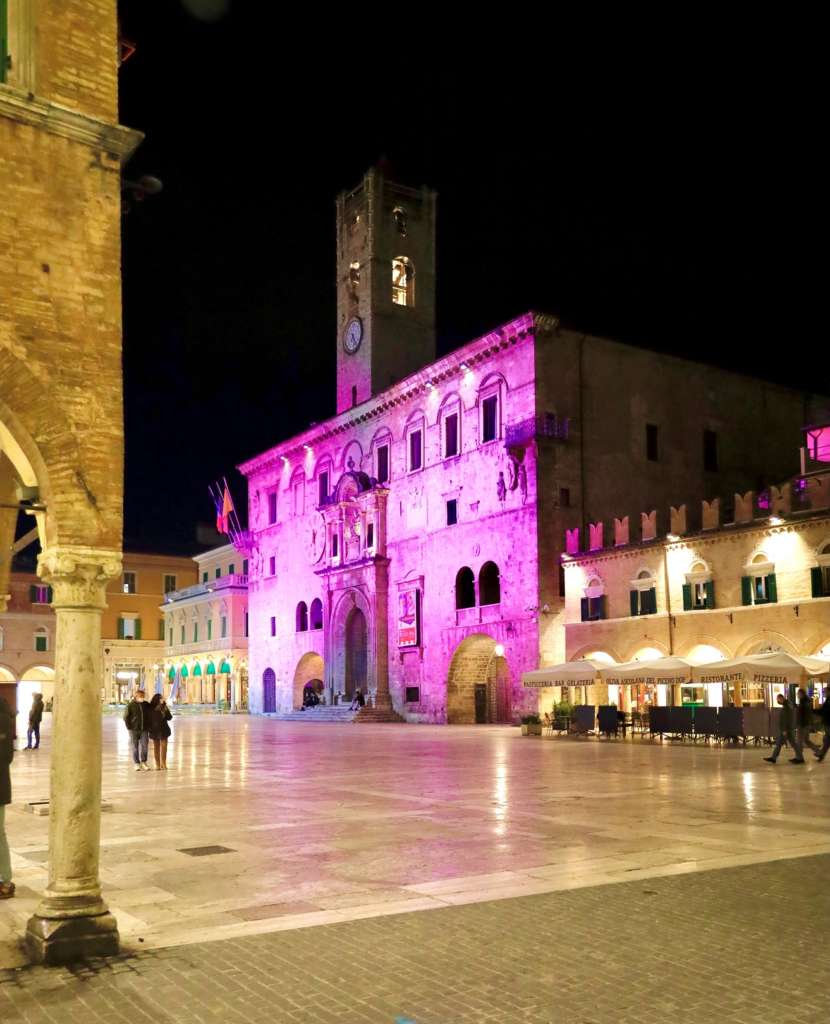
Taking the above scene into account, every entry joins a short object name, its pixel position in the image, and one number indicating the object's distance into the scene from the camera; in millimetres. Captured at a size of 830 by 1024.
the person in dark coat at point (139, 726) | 20875
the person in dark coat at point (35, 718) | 28125
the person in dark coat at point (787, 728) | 20297
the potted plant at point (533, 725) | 32906
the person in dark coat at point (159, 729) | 21172
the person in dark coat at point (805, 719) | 21047
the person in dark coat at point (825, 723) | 21516
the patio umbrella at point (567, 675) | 30266
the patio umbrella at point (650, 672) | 28234
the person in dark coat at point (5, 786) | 8312
